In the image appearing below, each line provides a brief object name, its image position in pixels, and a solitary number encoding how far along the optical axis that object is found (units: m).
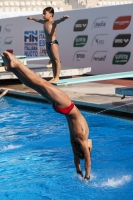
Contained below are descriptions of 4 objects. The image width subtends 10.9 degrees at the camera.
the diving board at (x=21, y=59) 22.73
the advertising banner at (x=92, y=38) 23.63
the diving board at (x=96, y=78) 14.18
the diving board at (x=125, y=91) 14.78
